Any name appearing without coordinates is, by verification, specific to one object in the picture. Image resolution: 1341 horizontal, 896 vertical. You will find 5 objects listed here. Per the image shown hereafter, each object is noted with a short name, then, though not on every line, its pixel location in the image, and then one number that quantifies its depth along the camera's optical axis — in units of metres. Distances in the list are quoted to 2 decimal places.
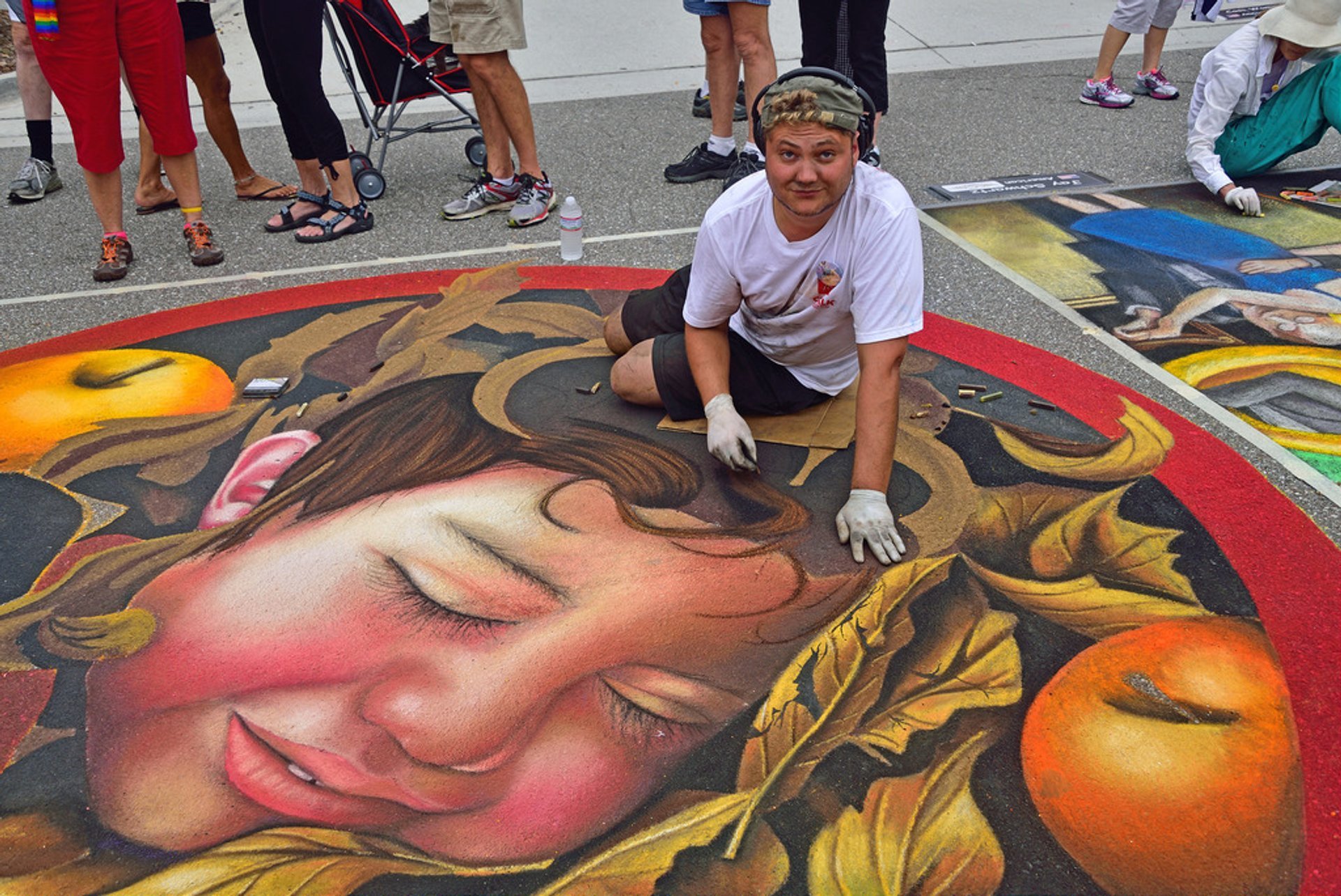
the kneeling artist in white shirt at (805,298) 2.38
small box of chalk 3.25
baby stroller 4.85
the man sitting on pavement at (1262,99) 4.38
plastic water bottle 4.12
